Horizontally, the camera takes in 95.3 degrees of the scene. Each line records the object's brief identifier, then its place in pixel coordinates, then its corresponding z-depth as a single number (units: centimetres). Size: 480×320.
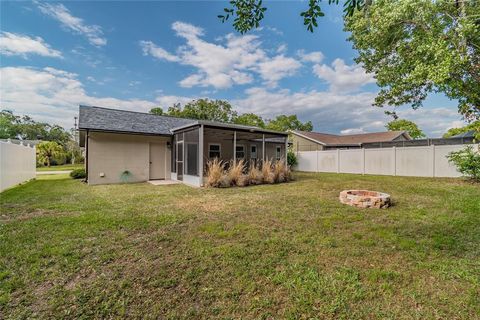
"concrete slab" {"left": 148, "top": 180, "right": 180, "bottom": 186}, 977
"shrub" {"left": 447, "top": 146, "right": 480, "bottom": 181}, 877
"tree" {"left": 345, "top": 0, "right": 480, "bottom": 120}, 506
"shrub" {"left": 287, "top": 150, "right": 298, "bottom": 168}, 1730
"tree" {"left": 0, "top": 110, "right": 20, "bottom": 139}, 3461
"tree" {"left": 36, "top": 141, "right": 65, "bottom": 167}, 2170
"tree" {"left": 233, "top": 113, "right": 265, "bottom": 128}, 3334
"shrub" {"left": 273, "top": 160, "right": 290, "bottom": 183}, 1020
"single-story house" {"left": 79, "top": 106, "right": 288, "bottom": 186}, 969
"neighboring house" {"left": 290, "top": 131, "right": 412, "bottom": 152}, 2197
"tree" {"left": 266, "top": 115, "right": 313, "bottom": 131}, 3678
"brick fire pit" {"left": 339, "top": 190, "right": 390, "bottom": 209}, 541
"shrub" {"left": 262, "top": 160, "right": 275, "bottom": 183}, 992
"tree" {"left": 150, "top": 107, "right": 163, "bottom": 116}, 3274
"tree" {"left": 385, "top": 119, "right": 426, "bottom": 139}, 3011
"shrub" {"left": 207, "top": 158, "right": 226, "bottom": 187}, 873
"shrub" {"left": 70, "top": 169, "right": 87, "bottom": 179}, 1231
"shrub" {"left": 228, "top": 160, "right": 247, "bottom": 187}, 913
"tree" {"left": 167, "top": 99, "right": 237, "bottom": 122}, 3114
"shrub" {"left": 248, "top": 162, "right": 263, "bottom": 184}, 970
